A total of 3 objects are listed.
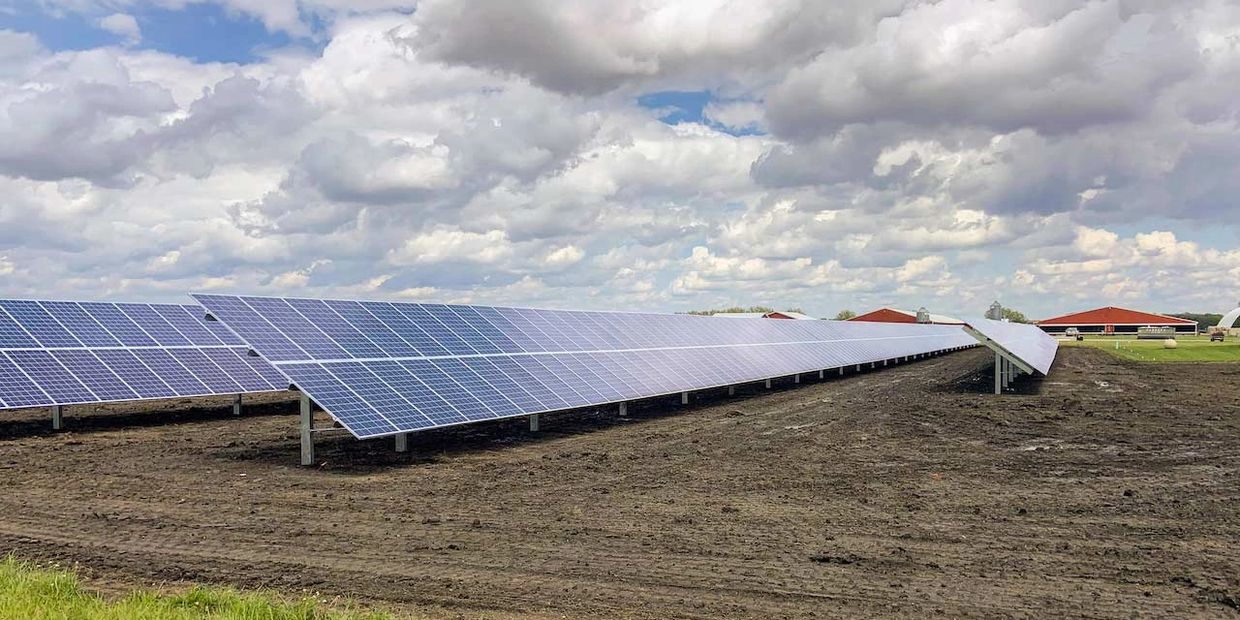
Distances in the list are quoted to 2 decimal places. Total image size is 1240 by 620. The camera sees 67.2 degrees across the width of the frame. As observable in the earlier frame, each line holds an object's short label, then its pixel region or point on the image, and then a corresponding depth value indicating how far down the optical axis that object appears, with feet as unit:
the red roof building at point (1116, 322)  477.77
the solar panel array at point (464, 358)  56.39
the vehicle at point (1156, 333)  385.91
